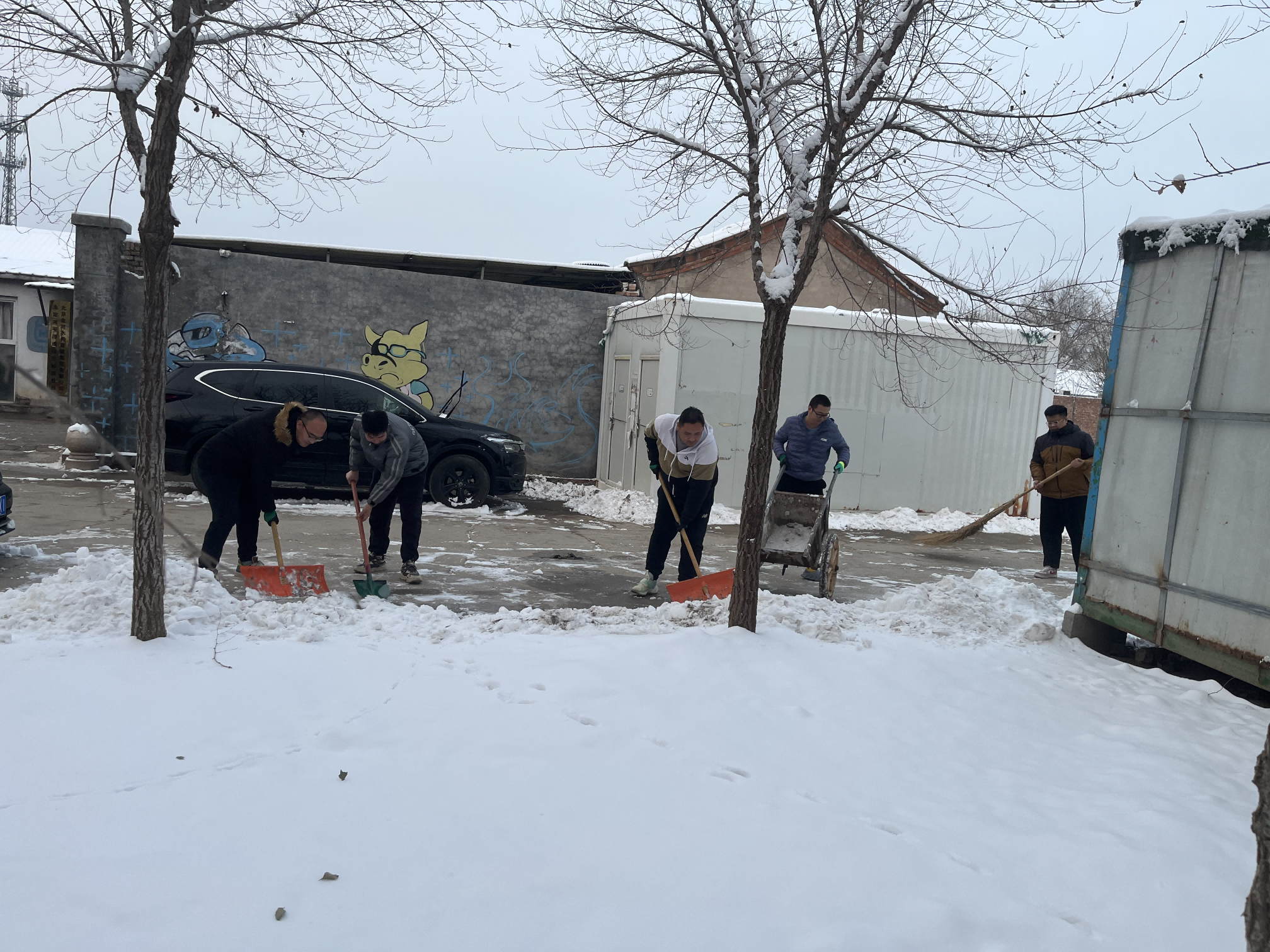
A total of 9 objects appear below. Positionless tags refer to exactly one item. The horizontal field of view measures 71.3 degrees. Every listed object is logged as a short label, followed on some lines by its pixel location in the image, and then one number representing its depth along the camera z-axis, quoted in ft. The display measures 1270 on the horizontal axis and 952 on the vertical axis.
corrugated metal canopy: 54.65
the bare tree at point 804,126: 15.38
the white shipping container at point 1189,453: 16.55
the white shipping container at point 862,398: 39.32
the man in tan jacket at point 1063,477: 27.81
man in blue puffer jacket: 26.86
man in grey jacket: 22.03
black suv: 34.24
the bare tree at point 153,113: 13.16
